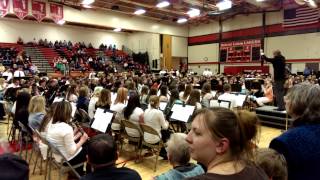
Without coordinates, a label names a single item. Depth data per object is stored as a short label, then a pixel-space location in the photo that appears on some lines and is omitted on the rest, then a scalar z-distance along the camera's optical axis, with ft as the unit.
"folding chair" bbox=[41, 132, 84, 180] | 11.59
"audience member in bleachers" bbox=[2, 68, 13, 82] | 48.69
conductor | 23.84
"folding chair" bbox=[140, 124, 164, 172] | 15.44
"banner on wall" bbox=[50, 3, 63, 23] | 57.93
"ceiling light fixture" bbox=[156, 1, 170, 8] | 59.48
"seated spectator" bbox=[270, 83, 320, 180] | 5.34
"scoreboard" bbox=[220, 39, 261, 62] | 70.33
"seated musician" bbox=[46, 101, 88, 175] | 11.85
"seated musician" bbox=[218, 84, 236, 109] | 23.09
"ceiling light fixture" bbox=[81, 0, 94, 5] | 57.16
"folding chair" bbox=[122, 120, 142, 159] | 16.64
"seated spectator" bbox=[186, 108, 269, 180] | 3.56
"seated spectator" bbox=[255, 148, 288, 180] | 5.35
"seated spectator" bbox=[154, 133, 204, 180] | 7.09
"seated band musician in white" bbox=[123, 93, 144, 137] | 17.30
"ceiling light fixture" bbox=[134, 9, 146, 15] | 67.31
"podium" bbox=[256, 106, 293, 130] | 25.94
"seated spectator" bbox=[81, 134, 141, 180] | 6.40
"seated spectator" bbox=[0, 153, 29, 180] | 4.47
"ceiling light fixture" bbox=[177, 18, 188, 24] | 77.94
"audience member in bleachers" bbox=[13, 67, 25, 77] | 51.49
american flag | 57.41
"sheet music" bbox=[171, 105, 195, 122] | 17.49
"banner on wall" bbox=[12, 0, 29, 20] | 52.21
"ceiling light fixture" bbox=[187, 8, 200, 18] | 65.49
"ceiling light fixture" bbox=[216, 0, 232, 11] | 55.26
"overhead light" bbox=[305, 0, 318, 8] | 47.55
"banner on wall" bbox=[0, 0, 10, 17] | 49.88
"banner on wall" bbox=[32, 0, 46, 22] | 54.81
